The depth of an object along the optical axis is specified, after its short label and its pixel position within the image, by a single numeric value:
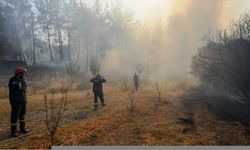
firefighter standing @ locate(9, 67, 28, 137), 6.03
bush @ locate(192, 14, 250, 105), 8.16
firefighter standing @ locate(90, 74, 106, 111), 7.63
